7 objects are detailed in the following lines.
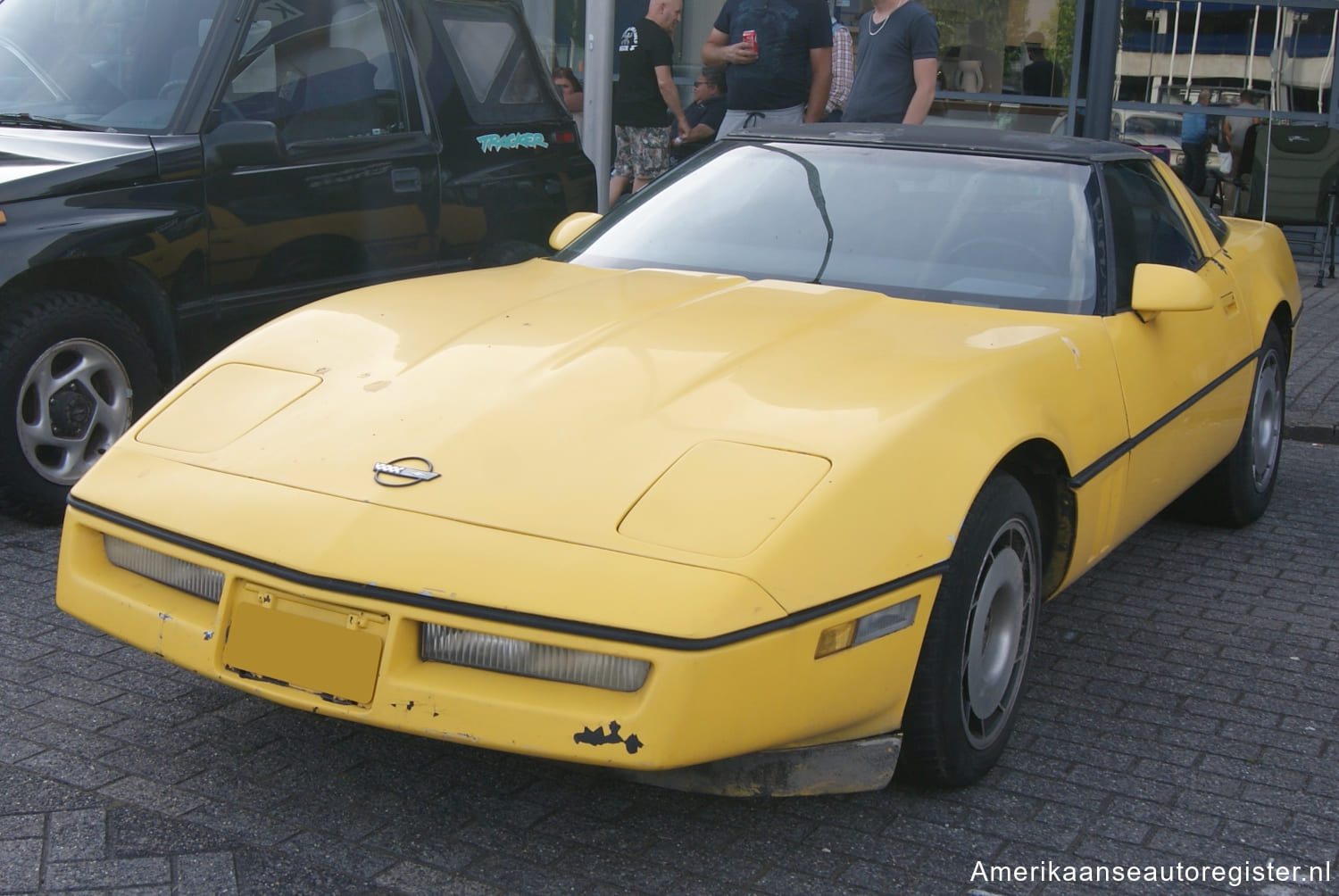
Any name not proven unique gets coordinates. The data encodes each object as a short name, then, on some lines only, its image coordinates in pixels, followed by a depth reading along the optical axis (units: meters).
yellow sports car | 2.48
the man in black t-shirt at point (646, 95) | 9.88
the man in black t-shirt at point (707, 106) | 10.05
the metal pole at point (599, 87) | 8.85
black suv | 4.68
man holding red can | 8.10
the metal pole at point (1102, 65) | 7.09
